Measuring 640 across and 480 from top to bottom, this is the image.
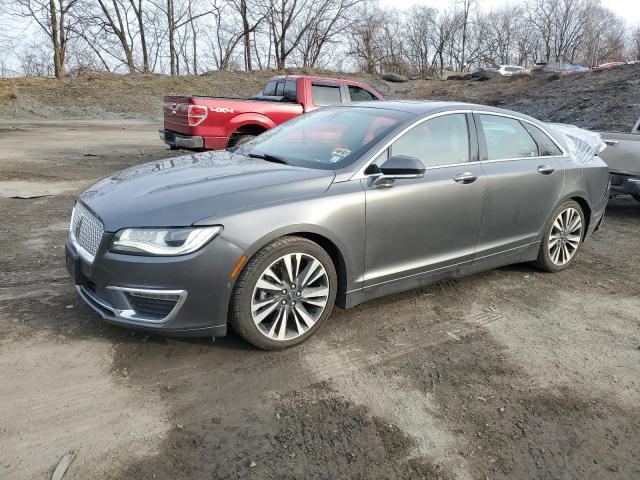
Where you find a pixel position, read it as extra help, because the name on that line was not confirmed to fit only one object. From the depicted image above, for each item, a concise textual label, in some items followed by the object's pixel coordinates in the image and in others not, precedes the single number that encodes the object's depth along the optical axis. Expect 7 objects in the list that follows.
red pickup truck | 9.11
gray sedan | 2.99
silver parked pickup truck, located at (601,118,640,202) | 7.07
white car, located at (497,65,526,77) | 37.03
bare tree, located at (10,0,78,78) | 31.72
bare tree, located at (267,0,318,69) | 41.84
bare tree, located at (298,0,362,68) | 42.69
